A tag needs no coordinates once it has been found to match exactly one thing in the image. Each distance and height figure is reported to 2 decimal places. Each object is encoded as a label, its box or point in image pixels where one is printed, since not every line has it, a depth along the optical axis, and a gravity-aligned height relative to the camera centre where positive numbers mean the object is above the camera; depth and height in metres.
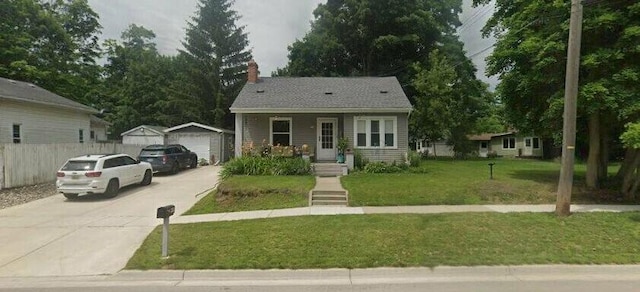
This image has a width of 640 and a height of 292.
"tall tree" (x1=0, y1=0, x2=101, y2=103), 29.27 +9.32
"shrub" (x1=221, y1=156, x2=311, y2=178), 15.98 -0.85
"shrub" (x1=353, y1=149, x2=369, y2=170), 17.73 -0.69
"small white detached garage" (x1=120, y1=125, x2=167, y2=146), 27.45 +0.96
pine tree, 39.34 +10.33
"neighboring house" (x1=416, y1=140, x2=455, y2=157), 44.00 -0.36
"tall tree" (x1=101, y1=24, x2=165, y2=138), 42.78 +7.57
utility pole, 9.07 +0.87
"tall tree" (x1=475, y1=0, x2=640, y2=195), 10.40 +2.51
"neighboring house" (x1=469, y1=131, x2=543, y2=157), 42.56 +0.07
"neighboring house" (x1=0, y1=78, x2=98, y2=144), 18.56 +1.90
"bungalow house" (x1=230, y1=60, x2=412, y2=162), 18.31 +1.70
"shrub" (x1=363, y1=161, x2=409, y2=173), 17.20 -1.01
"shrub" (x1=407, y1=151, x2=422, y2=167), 18.38 -0.64
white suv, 12.88 -0.98
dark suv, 19.98 -0.50
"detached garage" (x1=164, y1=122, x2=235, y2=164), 27.11 +0.69
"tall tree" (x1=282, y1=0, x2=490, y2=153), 34.12 +10.06
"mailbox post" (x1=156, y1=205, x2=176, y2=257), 6.46 -1.38
